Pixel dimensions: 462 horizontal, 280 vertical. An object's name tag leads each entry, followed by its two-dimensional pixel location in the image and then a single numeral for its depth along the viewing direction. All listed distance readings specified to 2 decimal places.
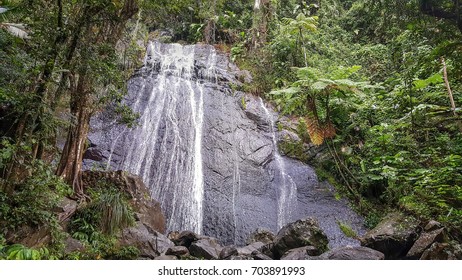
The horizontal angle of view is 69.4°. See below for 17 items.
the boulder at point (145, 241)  5.61
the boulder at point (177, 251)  5.66
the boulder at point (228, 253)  5.78
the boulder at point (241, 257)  5.61
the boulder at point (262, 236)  7.38
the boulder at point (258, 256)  5.71
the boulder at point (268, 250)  6.48
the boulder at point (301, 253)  5.65
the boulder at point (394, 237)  6.05
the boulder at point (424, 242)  5.43
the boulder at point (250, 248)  5.88
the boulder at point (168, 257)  5.35
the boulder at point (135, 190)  6.85
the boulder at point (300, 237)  6.40
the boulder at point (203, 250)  5.88
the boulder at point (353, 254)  5.21
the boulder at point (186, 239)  6.52
